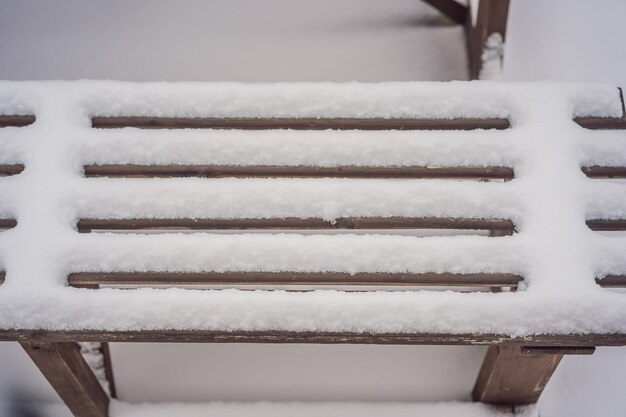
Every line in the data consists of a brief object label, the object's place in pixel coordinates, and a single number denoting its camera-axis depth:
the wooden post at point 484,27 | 3.10
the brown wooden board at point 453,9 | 3.59
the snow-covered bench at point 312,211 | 2.10
